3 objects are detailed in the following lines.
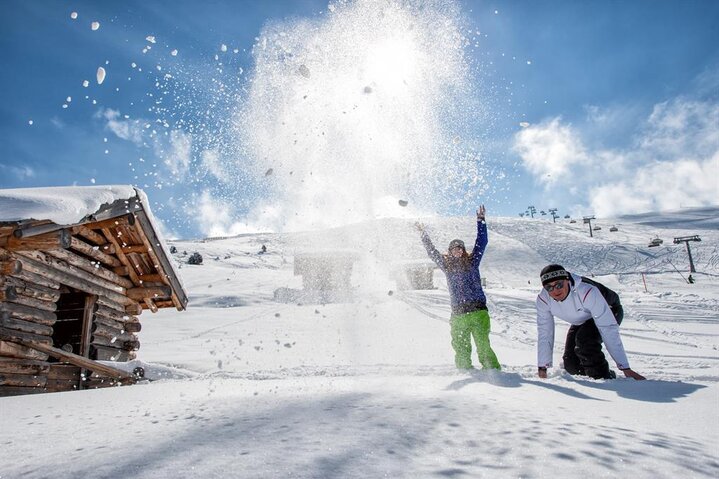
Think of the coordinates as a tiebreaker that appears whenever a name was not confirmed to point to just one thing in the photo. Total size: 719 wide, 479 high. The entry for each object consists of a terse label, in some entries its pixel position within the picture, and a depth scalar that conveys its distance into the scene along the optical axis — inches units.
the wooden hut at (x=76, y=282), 207.0
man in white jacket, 188.5
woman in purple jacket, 228.2
